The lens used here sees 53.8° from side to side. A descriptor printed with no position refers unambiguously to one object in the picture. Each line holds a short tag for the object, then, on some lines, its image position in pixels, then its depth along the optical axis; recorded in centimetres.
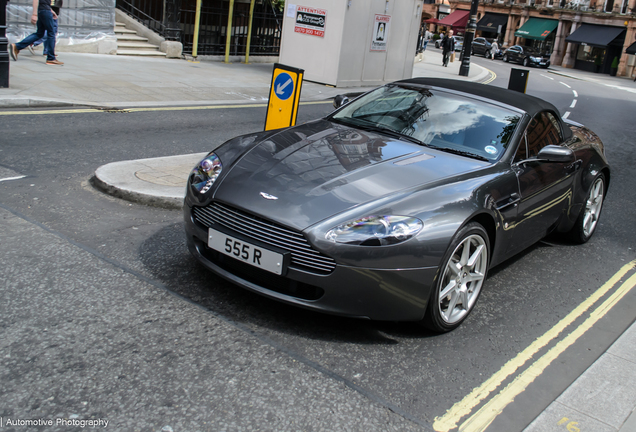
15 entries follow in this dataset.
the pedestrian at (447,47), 3326
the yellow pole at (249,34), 2023
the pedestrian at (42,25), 1297
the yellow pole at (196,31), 1855
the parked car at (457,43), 5478
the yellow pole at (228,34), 1952
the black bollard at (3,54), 1019
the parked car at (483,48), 5466
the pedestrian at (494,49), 5347
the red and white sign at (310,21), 1759
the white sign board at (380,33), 1883
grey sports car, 338
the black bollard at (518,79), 1200
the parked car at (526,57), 4944
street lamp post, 2753
